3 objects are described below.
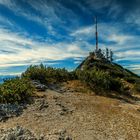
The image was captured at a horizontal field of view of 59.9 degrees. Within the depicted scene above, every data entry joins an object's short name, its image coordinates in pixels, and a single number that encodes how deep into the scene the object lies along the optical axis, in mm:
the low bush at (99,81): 13041
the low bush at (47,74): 13166
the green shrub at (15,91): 8764
